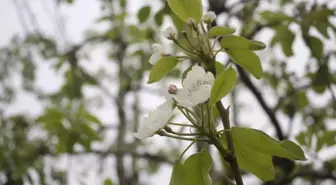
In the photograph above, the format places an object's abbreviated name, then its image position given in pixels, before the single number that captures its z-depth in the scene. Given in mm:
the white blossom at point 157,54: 507
